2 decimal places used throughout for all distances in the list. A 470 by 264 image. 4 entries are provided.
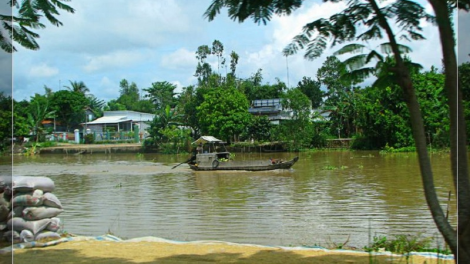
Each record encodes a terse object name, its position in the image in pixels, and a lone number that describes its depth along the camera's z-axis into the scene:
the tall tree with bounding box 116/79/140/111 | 51.93
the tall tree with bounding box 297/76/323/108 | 42.03
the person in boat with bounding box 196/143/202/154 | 21.67
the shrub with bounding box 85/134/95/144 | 36.97
